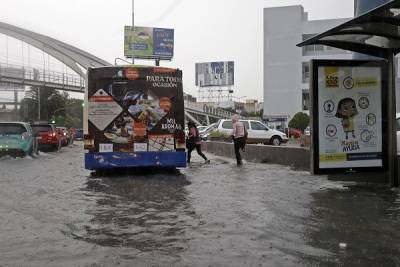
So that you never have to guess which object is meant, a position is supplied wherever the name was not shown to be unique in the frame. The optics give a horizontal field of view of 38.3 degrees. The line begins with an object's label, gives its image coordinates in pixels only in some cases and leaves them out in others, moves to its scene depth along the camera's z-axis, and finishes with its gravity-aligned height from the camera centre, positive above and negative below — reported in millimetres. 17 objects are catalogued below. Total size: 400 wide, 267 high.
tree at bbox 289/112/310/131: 55603 +181
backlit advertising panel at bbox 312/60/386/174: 11188 +170
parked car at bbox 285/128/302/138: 51369 -822
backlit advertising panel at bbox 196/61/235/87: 93000 +8131
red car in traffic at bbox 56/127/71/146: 36400 -764
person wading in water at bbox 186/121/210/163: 19969 -577
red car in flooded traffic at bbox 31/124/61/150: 31156 -633
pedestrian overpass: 81438 +7794
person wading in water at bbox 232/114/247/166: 18297 -405
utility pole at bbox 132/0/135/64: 76762 +9858
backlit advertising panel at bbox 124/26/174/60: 77375 +11221
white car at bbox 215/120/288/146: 32062 -612
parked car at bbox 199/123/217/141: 36644 -579
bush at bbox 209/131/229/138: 31977 -646
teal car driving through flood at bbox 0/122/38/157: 22453 -556
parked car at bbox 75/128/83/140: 64931 -1170
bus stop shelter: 9233 +1524
